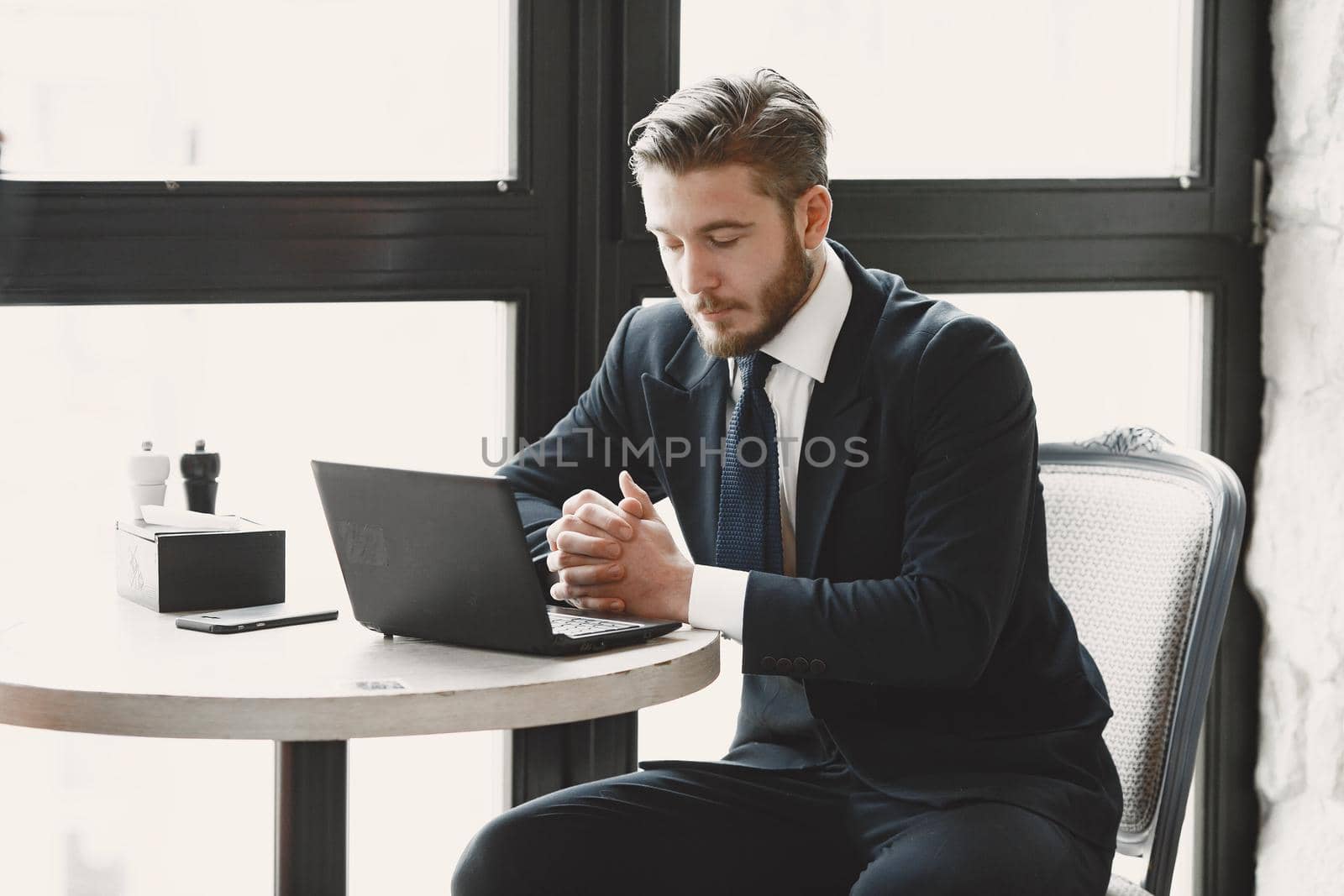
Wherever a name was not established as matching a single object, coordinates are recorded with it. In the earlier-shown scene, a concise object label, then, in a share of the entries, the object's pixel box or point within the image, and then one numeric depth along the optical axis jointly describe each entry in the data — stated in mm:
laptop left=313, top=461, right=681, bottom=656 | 3986
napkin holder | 4195
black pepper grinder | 4462
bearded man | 4127
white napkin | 4247
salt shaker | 4383
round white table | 3861
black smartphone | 4109
